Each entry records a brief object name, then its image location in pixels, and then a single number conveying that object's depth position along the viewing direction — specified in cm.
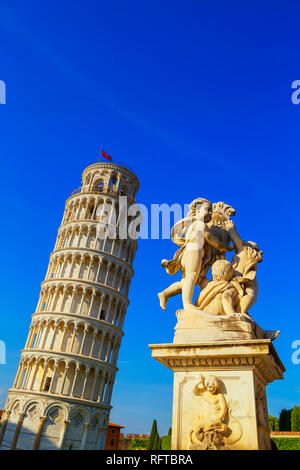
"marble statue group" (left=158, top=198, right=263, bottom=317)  472
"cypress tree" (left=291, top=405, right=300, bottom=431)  4188
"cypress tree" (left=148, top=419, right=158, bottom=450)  4791
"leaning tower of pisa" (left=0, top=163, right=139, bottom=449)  4031
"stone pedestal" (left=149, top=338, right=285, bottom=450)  375
